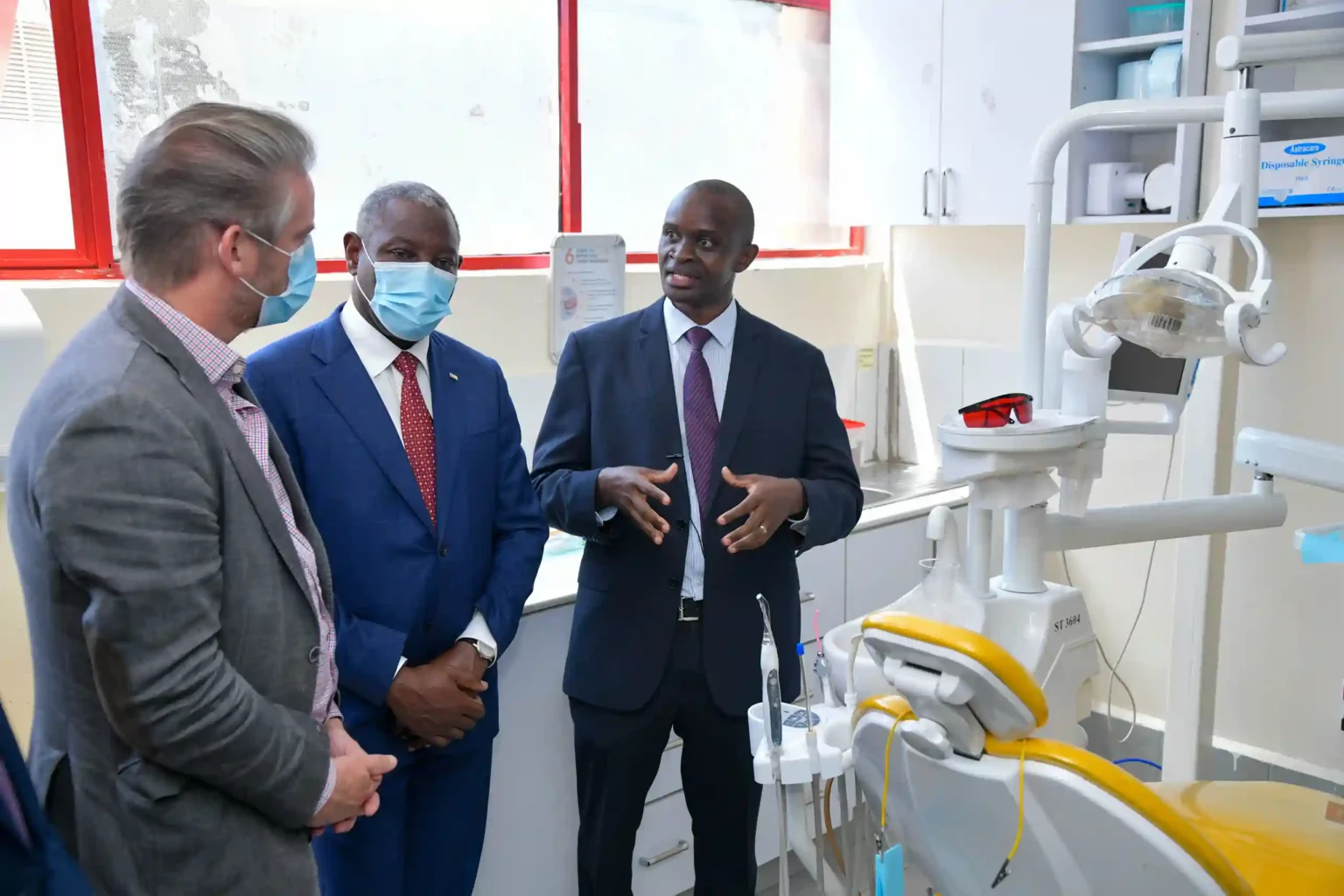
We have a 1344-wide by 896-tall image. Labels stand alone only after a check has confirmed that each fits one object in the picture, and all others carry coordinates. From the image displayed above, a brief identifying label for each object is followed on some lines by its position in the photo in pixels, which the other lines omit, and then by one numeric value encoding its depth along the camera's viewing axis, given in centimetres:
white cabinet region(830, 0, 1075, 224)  301
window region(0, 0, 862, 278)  211
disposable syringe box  255
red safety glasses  149
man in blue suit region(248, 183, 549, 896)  167
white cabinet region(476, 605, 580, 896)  226
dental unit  122
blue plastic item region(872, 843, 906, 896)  131
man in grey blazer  108
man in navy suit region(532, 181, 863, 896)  193
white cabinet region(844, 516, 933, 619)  301
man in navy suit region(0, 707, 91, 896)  88
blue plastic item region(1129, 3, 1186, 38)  280
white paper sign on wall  286
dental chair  119
